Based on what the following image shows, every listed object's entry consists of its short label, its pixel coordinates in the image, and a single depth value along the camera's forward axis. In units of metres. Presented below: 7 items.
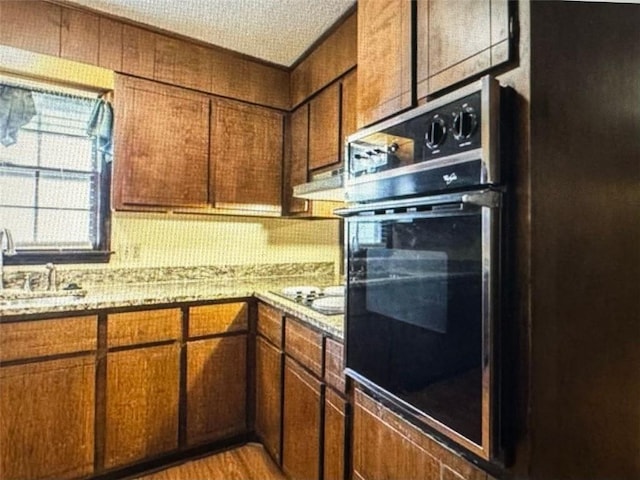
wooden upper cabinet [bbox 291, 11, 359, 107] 2.04
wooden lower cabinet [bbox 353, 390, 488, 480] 0.96
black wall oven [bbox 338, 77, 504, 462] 0.80
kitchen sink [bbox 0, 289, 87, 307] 1.85
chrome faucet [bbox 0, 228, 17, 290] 2.01
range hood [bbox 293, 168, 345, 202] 1.66
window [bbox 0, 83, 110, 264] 2.20
